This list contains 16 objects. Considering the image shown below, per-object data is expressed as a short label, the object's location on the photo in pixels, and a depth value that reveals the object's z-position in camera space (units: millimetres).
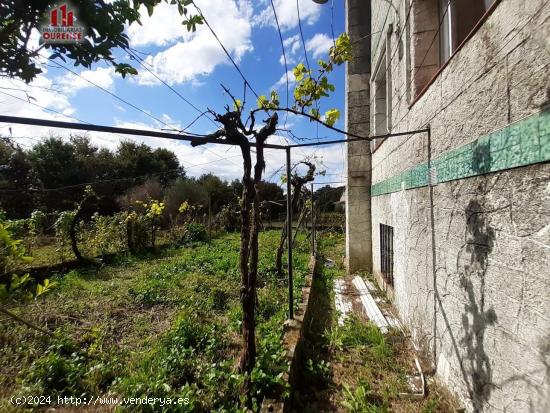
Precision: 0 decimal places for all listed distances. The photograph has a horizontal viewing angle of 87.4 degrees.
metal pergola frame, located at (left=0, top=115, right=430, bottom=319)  1341
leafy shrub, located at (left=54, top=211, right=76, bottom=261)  7262
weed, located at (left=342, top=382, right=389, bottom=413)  2322
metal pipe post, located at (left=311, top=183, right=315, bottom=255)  7777
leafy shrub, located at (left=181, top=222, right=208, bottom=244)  11078
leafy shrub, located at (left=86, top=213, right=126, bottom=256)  8180
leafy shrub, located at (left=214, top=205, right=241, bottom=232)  14891
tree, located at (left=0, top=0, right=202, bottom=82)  1165
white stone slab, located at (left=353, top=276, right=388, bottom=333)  3917
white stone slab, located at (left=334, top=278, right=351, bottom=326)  4301
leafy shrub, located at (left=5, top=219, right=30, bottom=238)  5627
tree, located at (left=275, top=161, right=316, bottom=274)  6191
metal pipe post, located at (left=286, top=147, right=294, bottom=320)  3375
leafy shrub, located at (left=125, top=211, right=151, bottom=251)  8859
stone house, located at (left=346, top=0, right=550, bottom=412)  1426
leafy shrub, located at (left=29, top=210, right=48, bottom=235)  6477
